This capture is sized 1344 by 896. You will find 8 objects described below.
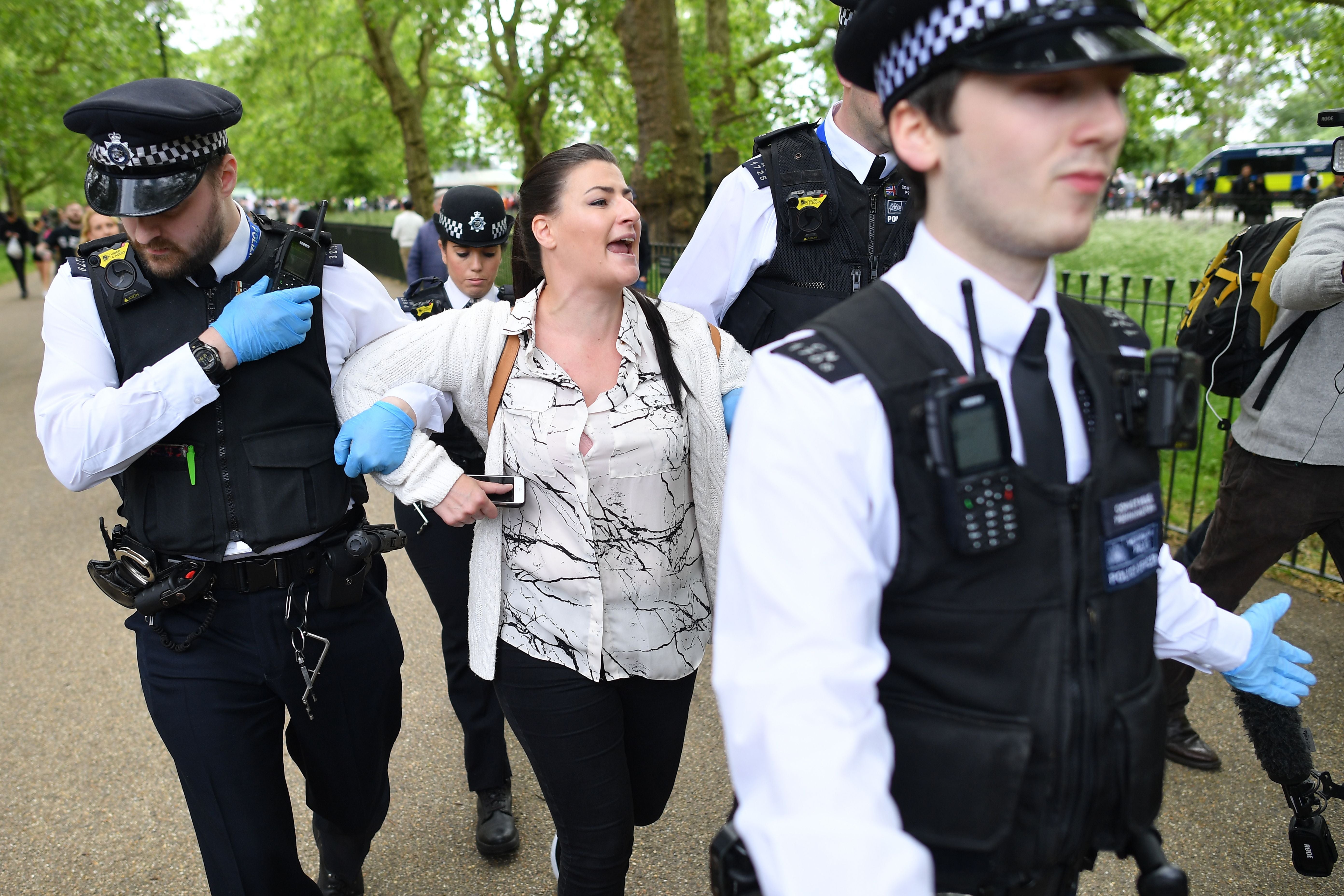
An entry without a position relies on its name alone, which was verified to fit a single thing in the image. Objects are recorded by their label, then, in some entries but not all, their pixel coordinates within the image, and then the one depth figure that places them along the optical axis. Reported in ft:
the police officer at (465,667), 11.17
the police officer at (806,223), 9.45
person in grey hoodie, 10.34
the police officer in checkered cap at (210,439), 7.86
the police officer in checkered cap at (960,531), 3.87
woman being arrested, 8.02
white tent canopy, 183.32
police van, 105.50
